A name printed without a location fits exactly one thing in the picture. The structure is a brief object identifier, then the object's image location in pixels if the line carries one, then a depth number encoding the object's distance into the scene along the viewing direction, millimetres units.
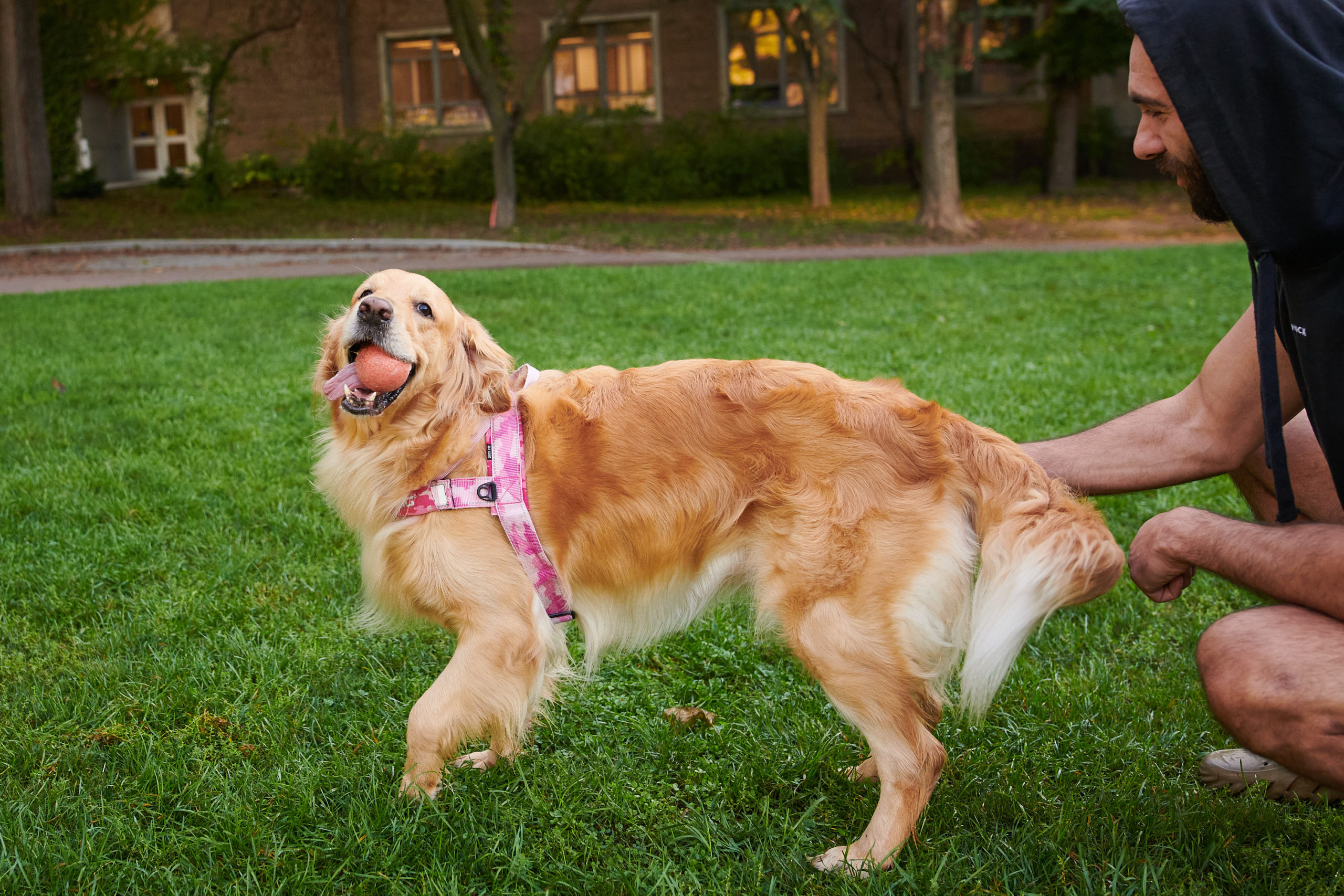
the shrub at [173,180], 27344
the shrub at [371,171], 26219
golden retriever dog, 2471
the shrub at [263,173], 24906
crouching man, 2084
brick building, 27922
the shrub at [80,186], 25984
